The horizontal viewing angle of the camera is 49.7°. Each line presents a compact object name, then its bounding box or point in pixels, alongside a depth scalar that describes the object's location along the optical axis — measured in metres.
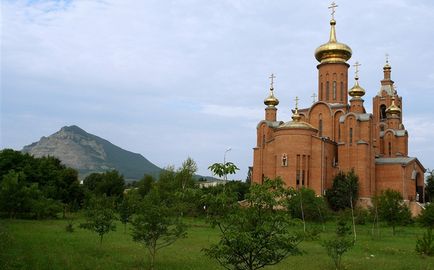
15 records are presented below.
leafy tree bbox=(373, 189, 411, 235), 27.22
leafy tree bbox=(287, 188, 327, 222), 30.75
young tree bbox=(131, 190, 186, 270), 14.20
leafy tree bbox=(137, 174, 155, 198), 55.28
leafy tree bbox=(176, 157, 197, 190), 47.69
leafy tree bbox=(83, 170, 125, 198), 54.18
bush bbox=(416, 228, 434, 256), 17.67
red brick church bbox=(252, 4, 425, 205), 42.59
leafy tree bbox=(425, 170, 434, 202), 53.97
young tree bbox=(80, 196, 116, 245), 18.25
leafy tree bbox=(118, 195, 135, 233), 26.93
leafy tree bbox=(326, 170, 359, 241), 41.69
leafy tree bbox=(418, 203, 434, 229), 24.06
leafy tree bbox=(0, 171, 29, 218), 29.03
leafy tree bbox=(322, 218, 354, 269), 14.20
